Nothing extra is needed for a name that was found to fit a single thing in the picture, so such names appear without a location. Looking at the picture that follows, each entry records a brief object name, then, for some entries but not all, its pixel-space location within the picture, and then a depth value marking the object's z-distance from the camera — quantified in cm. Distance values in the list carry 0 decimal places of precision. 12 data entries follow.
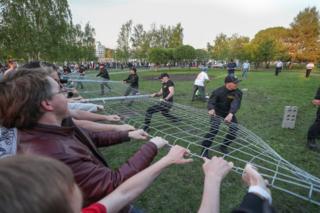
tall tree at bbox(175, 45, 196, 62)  2878
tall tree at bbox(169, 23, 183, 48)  3203
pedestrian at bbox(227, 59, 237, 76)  1286
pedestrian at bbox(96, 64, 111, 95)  865
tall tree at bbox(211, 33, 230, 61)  3553
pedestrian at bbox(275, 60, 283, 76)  1799
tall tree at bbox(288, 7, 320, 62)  2742
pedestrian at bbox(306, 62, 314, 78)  1521
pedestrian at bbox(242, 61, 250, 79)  1480
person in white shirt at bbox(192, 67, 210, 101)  696
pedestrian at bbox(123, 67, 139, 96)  654
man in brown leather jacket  87
